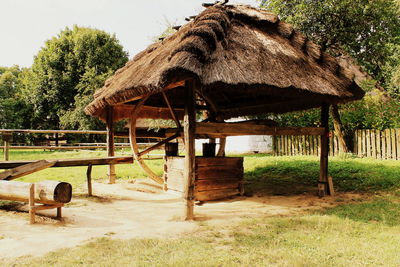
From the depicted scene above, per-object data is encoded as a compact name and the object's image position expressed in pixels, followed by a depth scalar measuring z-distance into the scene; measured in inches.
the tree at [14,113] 1079.6
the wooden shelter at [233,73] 202.2
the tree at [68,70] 986.7
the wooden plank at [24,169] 218.5
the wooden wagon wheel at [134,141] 318.0
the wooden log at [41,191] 181.5
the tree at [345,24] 474.0
